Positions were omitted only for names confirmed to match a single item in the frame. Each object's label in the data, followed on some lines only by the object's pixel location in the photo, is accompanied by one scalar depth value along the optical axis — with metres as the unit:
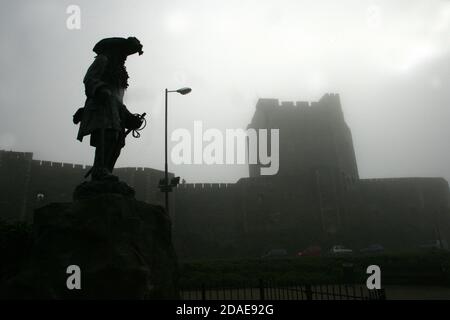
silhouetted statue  5.19
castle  33.53
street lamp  13.18
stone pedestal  4.01
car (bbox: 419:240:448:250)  32.62
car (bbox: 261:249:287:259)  31.51
